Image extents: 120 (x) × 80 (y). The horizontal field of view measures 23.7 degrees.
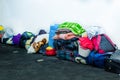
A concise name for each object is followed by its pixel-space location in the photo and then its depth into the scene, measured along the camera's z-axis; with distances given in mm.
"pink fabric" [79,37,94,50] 4277
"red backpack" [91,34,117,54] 4211
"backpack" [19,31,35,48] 5725
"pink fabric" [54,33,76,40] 4656
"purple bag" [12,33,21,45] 5967
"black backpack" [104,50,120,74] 3816
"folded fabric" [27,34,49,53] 5175
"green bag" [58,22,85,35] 4742
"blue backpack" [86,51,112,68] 4059
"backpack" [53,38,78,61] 4520
